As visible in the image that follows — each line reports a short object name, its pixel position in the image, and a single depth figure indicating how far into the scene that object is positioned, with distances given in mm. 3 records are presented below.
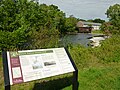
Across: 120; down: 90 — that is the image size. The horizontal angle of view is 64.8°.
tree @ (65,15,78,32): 23704
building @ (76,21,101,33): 32782
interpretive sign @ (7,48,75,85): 1857
